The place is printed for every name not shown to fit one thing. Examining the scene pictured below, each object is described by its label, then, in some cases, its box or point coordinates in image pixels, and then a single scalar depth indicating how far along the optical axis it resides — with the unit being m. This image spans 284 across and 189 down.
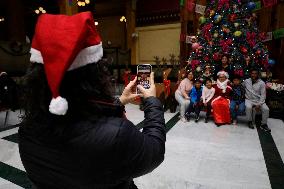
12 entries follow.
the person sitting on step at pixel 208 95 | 4.82
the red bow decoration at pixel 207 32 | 5.84
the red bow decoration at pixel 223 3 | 5.73
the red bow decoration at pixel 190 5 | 6.90
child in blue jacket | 4.92
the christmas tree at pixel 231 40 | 5.43
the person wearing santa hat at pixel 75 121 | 0.76
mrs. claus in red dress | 4.64
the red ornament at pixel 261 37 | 5.57
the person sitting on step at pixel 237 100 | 4.64
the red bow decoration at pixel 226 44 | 5.57
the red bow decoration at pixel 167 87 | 5.58
